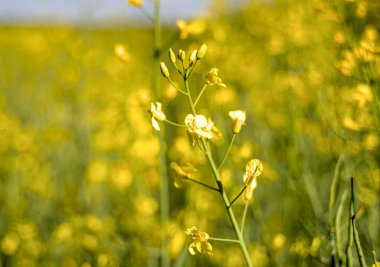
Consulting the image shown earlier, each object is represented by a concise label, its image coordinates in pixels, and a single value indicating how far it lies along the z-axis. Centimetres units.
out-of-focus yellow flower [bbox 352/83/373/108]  72
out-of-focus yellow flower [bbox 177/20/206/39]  69
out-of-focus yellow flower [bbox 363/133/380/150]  80
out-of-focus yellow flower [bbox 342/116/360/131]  74
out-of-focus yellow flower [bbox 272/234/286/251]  68
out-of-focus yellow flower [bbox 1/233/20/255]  101
